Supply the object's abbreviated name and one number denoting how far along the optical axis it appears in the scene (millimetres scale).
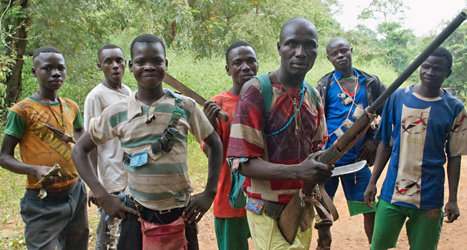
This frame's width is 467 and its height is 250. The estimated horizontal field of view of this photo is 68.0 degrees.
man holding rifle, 1727
